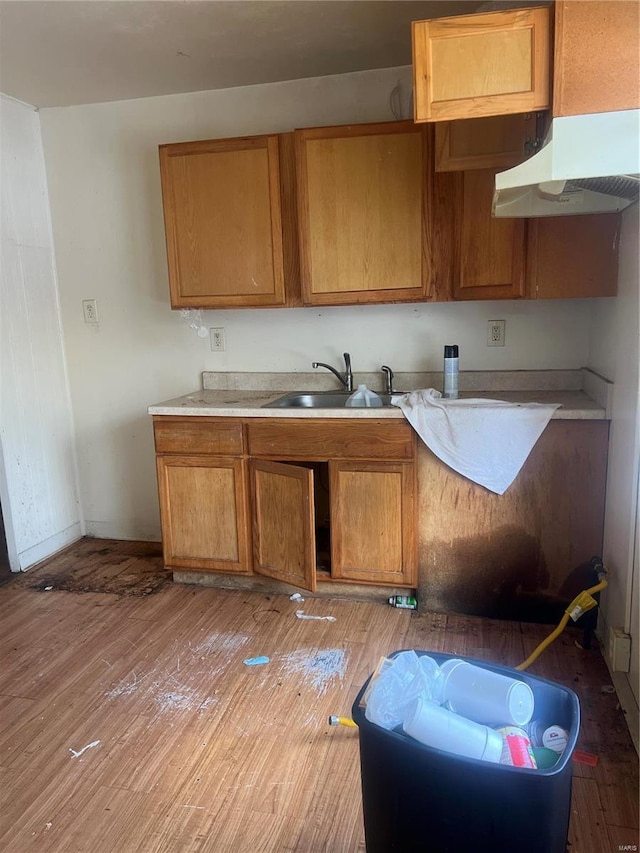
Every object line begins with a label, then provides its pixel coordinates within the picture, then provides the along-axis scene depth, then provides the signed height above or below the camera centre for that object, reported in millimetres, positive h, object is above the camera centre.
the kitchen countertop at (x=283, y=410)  2280 -346
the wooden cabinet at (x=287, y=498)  2486 -737
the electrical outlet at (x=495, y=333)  2777 -71
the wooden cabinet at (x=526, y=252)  2252 +243
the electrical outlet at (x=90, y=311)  3326 +109
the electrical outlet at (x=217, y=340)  3154 -68
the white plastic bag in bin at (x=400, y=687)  1175 -724
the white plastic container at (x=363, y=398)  2781 -349
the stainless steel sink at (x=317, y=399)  2957 -368
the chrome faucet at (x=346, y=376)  2900 -257
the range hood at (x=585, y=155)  1521 +398
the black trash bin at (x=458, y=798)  1020 -828
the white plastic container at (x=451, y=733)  1085 -743
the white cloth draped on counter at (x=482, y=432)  2295 -435
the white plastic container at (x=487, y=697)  1176 -737
